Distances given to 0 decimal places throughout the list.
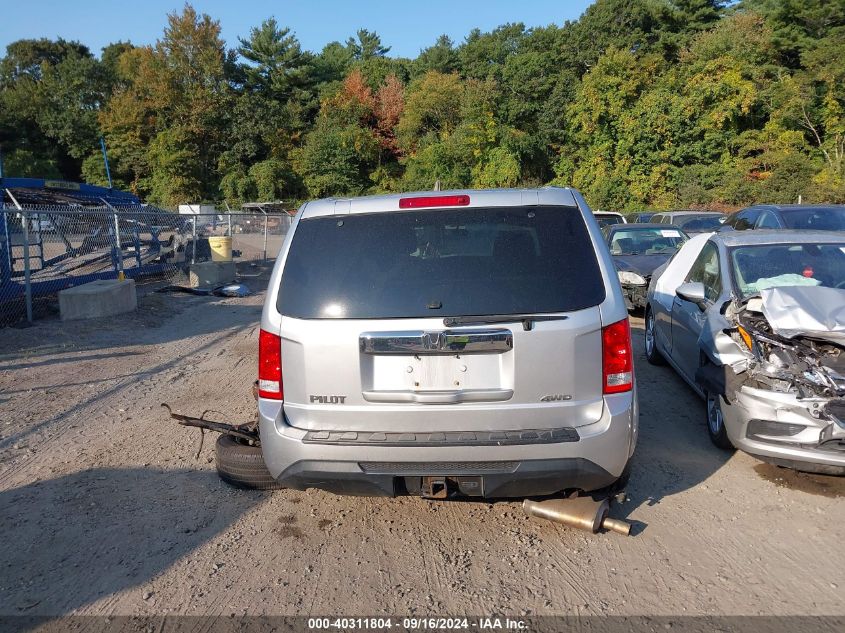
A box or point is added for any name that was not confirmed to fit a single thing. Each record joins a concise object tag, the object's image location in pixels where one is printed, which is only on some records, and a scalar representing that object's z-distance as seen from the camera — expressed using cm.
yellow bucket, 1709
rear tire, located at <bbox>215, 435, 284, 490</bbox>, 412
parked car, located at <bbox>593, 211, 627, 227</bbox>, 1873
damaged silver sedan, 396
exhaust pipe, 355
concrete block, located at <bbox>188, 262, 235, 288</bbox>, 1449
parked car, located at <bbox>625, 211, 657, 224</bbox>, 2468
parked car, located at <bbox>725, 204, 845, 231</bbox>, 1028
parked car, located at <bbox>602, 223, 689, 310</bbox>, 1066
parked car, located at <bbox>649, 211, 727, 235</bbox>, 1816
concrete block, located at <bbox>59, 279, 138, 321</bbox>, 1015
